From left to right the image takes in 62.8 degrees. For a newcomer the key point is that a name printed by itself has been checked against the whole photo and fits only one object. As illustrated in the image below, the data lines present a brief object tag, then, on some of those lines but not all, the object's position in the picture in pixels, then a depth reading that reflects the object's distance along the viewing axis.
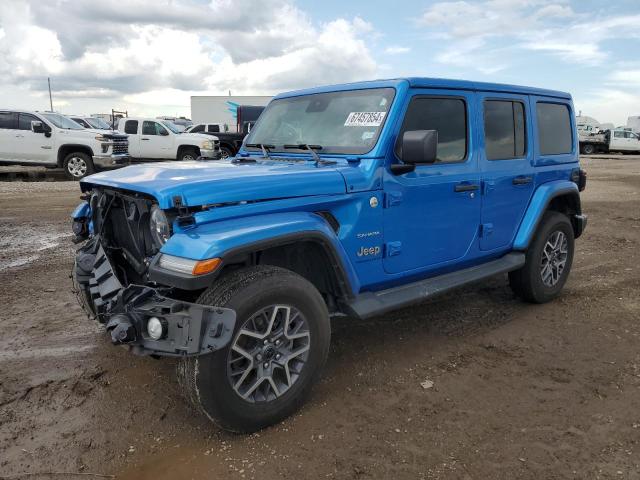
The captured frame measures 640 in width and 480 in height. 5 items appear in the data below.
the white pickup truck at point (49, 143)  14.27
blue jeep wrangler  2.75
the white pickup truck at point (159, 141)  17.48
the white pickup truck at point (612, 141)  32.72
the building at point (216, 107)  31.86
